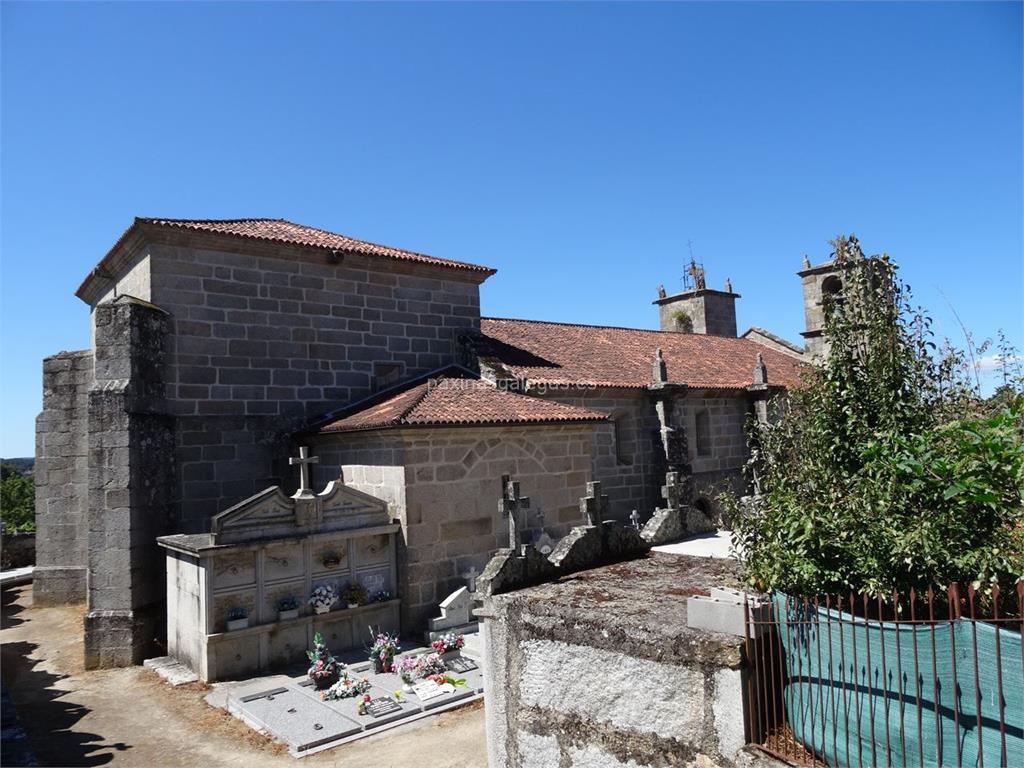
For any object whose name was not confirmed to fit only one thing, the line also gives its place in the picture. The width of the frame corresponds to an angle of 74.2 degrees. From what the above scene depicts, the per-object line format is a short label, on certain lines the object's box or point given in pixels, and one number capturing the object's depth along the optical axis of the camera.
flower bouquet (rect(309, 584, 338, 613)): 10.25
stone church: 11.15
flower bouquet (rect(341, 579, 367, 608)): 10.55
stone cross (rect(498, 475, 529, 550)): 8.75
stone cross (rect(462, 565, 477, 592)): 11.36
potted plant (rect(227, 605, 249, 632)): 9.55
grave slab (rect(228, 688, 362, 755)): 7.62
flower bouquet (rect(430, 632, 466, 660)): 9.71
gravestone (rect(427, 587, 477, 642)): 10.58
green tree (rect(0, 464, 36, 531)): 24.47
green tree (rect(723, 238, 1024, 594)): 4.15
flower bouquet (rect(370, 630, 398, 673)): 9.55
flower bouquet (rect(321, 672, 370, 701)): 8.70
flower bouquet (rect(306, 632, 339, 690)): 9.02
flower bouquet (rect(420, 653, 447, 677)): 9.21
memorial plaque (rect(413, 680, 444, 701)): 8.59
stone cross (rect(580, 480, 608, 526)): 7.91
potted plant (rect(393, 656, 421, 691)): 8.88
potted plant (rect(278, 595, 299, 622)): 9.99
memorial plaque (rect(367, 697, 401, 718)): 8.18
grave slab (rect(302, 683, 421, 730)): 7.98
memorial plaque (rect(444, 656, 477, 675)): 9.49
